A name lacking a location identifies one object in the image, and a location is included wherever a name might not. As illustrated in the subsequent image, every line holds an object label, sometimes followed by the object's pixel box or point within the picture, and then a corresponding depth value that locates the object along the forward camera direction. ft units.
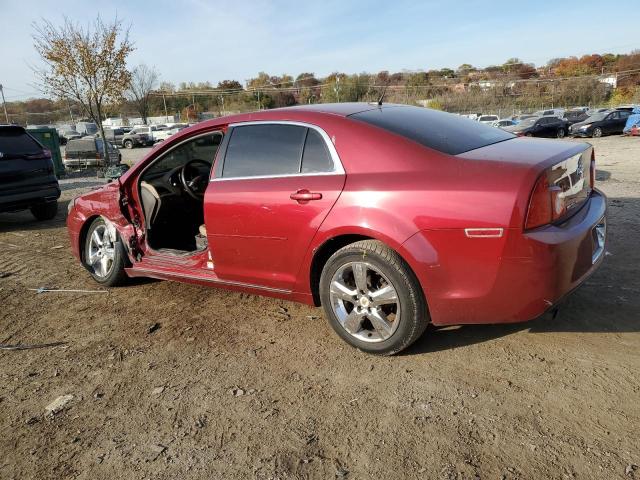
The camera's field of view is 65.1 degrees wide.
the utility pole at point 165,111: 238.27
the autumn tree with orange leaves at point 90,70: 62.13
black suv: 25.13
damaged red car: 8.83
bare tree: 171.32
